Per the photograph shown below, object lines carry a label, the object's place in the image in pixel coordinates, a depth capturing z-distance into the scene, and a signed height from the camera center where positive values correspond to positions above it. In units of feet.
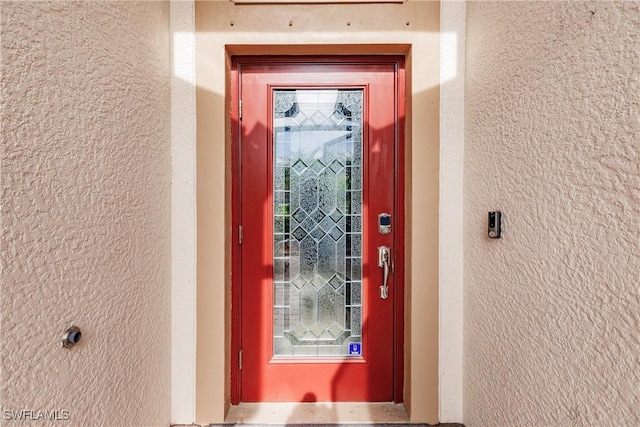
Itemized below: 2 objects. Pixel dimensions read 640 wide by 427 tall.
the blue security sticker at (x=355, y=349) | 5.70 -2.61
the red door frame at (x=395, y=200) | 5.54 +0.25
